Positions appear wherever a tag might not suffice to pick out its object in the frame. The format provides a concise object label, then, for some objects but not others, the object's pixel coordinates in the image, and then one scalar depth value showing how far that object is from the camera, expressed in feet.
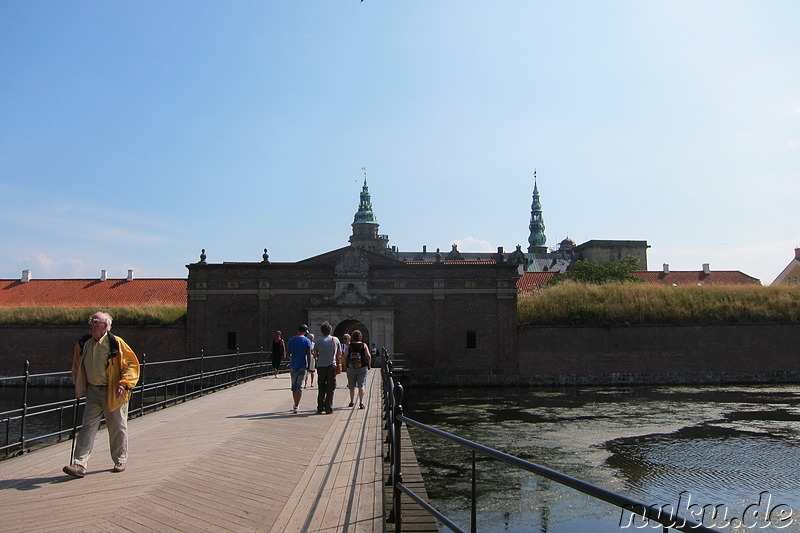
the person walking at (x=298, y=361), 38.52
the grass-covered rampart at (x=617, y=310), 109.70
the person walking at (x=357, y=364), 40.70
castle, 106.83
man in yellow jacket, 21.74
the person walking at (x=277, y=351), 69.46
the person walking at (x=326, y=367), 37.37
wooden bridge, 17.06
